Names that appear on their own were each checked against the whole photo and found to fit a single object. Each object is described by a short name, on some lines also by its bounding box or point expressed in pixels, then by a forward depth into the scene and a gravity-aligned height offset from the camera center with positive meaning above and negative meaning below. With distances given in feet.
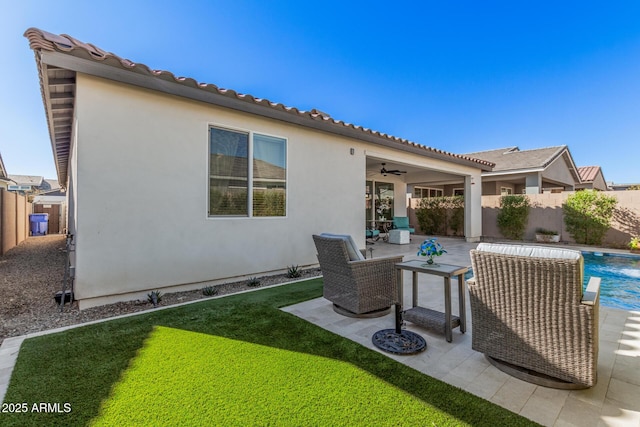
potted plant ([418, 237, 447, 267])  12.42 -1.55
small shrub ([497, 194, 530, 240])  46.24 -0.08
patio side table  11.20 -4.08
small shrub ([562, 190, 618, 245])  38.78 +0.14
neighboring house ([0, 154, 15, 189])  48.83 +5.89
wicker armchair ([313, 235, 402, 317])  13.13 -3.08
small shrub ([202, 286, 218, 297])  17.12 -4.76
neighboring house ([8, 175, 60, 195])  85.42 +10.18
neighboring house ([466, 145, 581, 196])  52.34 +8.92
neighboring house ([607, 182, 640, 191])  129.22 +14.08
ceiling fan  40.63 +6.53
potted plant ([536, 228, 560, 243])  42.86 -3.10
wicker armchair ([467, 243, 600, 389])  7.37 -2.79
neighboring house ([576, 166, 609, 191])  77.20 +10.84
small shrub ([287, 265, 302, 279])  21.38 -4.46
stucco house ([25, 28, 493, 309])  14.34 +2.54
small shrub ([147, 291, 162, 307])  15.50 -4.71
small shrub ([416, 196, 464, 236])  52.16 +0.00
